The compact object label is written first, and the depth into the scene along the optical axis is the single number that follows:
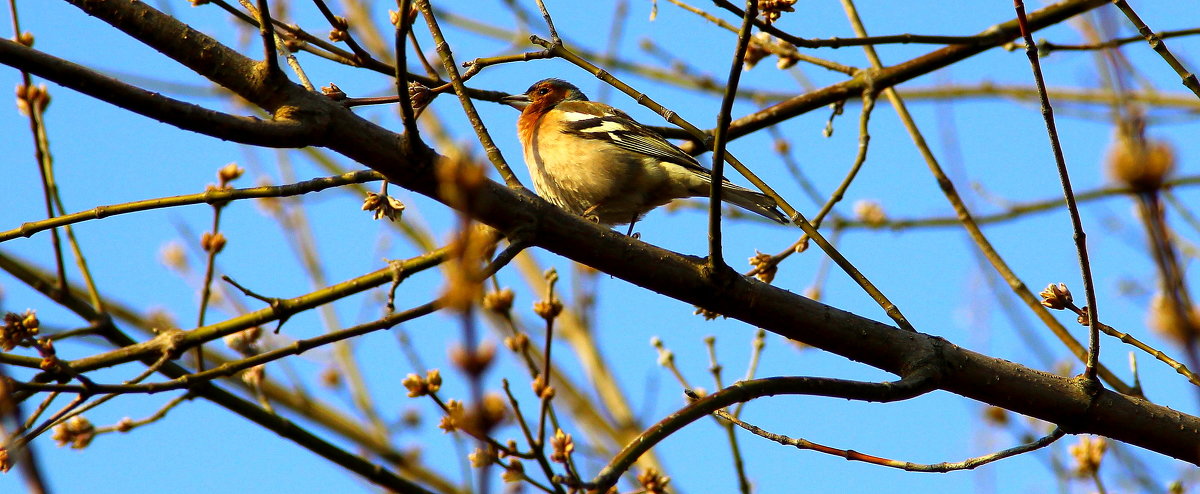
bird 13.28
